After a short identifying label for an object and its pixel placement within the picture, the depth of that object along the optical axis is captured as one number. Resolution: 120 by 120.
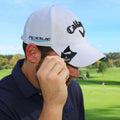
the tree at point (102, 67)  60.62
